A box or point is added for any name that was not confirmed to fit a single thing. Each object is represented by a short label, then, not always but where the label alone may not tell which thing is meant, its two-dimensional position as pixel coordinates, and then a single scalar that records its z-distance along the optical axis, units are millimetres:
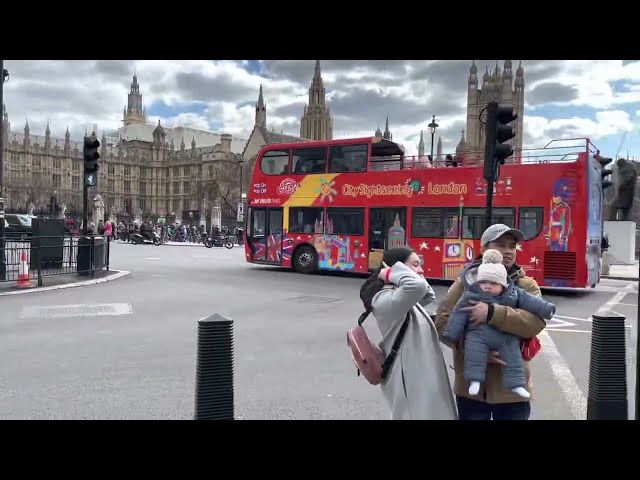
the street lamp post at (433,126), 34594
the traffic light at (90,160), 14070
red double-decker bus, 12625
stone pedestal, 25359
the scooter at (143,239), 34719
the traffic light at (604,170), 12883
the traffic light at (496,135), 6729
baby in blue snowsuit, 2916
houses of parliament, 95625
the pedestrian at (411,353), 2850
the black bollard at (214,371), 3605
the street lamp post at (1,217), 12168
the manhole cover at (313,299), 11448
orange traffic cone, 12195
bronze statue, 27547
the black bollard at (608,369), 4109
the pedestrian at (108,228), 32141
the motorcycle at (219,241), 35209
